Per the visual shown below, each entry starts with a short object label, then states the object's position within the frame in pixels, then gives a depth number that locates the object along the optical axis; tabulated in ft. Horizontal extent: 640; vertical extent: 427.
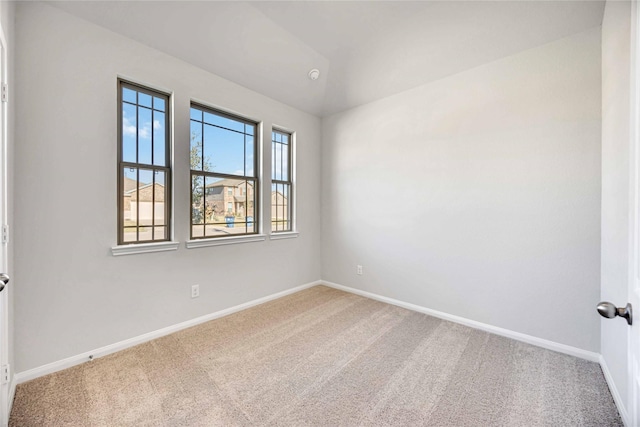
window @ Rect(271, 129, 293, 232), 11.96
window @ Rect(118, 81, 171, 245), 7.63
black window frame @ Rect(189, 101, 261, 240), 9.15
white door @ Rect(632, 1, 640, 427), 2.86
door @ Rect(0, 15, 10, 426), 4.42
